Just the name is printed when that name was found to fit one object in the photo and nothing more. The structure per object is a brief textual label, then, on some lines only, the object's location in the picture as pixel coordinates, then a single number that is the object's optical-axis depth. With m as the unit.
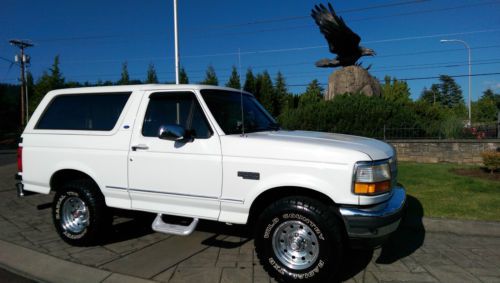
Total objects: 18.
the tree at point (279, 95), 36.19
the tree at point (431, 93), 102.76
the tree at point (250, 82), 35.09
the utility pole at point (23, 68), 40.38
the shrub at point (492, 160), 10.08
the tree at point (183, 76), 33.53
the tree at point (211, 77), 33.56
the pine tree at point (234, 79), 32.82
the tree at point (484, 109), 68.01
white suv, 4.00
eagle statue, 20.45
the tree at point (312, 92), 35.56
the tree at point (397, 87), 51.34
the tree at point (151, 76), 33.78
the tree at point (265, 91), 34.31
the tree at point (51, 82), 36.53
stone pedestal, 21.02
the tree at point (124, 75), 35.02
